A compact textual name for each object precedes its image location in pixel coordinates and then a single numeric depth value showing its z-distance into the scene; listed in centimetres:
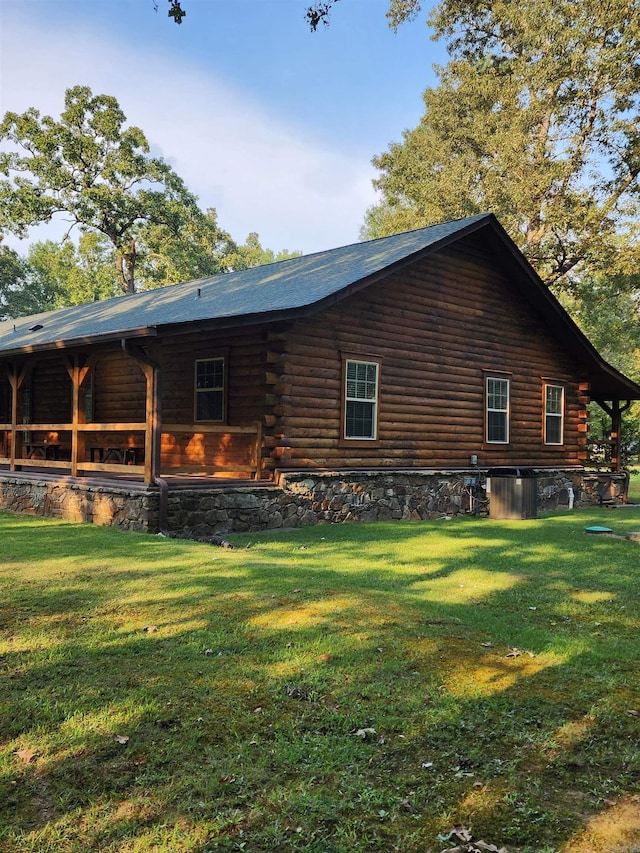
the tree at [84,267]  4044
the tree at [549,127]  2450
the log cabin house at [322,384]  1196
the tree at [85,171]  3769
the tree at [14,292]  5434
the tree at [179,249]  4130
